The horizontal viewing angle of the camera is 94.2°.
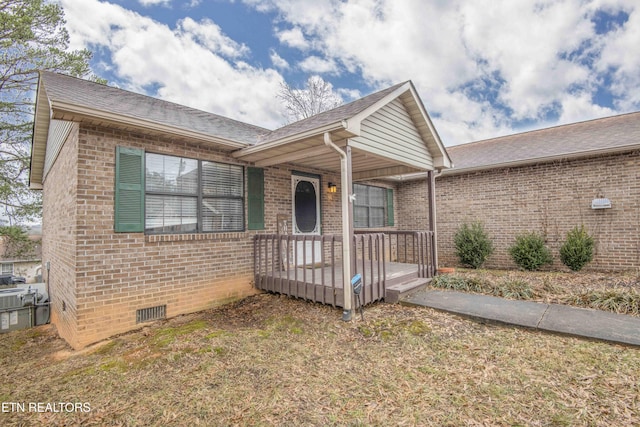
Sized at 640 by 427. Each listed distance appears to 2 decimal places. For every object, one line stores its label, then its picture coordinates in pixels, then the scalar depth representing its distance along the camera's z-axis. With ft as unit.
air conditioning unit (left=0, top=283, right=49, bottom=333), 18.88
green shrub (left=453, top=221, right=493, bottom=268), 27.30
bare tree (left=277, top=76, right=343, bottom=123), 61.05
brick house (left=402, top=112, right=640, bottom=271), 23.02
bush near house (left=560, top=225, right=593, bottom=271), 23.30
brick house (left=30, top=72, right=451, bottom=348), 13.52
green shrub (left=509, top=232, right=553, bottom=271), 25.04
